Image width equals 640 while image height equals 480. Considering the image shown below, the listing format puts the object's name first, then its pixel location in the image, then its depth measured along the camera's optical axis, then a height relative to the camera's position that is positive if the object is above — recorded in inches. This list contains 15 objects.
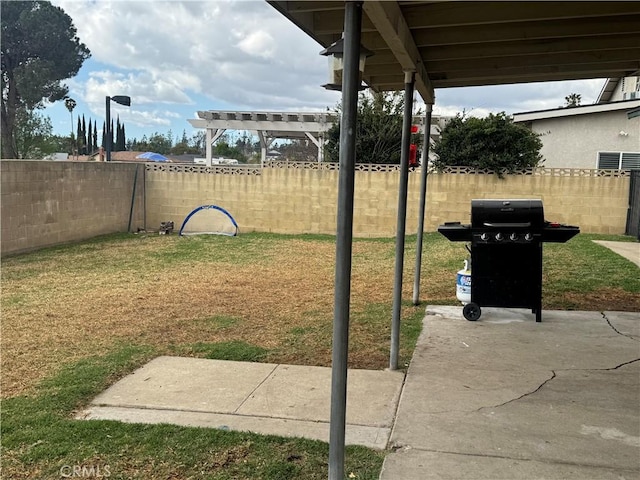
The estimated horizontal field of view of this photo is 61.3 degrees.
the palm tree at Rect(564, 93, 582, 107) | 1245.9 +184.2
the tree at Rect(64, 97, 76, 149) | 1092.5 +125.6
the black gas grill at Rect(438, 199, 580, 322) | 217.9 -28.4
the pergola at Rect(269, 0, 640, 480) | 99.4 +44.1
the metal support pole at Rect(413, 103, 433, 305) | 262.3 -16.4
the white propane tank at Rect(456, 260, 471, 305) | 246.4 -50.0
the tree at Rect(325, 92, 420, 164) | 608.7 +49.2
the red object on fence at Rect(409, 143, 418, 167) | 205.4 +7.1
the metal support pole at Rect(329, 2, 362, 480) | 96.0 -11.3
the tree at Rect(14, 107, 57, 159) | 847.1 +44.1
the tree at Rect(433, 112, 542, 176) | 506.3 +29.5
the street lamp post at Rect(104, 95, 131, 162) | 634.8 +69.7
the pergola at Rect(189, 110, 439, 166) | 782.6 +71.9
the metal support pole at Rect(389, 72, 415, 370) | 179.8 -24.3
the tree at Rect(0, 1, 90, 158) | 938.7 +204.3
